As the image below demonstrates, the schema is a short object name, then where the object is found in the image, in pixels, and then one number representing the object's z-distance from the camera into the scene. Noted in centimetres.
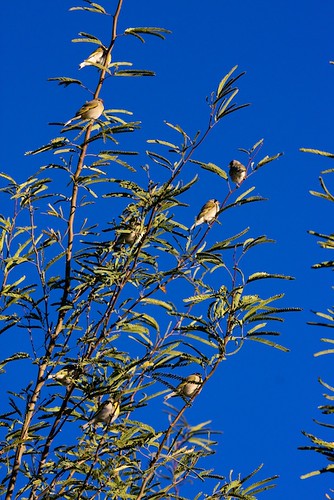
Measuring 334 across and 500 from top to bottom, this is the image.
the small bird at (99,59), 1029
